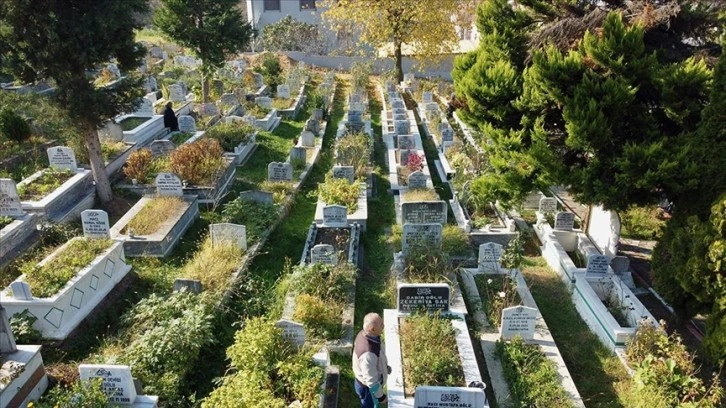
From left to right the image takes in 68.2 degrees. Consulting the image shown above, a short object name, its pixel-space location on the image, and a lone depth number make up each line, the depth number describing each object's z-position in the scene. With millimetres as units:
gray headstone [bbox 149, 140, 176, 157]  13672
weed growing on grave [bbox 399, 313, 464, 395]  6223
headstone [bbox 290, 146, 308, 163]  14117
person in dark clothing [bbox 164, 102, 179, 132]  15930
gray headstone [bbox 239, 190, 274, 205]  11156
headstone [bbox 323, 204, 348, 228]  10531
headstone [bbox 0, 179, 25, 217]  9406
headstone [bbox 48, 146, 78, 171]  11406
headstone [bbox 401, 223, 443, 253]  9195
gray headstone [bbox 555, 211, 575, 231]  10219
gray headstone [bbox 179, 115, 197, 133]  15912
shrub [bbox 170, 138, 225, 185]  11703
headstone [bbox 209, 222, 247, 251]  9328
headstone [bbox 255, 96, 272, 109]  19594
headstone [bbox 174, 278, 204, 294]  7711
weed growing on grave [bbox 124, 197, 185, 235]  9789
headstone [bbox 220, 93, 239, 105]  19328
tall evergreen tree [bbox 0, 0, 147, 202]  9219
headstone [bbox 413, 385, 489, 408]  5520
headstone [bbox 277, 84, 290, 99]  21536
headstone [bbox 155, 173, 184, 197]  11031
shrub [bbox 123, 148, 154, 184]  12086
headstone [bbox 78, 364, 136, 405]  5461
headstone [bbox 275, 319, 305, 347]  6473
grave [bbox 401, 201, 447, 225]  10469
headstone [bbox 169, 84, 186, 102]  18870
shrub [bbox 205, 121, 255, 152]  14516
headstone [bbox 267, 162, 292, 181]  12922
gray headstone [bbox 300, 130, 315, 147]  15812
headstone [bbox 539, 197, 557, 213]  11031
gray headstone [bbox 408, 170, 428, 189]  12203
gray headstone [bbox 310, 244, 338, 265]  8500
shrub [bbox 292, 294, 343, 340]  7266
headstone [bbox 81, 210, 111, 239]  8804
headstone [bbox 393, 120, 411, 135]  16734
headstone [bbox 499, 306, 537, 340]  7109
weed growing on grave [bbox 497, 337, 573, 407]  6047
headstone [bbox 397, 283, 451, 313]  7461
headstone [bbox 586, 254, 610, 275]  8508
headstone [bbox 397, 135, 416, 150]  15094
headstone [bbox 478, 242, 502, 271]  8859
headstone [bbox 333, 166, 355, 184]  12344
